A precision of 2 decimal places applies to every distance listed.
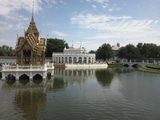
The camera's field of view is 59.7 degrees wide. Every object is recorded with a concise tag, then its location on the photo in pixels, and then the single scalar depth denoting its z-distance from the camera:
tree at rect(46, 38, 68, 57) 58.54
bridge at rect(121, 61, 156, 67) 51.38
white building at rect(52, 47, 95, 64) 51.23
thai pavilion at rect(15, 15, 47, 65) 19.98
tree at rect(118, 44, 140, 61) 61.82
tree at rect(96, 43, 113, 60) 59.84
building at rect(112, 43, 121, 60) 80.01
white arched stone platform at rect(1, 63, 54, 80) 18.43
